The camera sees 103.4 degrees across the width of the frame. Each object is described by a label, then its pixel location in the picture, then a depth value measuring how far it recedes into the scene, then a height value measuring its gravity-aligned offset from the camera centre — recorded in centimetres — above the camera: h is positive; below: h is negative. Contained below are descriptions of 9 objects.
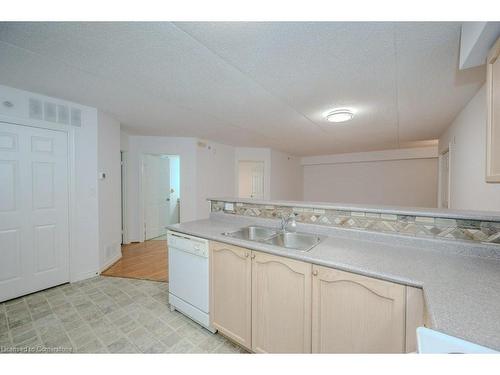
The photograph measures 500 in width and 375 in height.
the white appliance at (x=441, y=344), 55 -45
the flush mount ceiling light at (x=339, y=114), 249 +91
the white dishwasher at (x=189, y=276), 170 -84
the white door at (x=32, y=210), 210 -28
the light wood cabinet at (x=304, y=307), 96 -72
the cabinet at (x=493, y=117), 92 +33
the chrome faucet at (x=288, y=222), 183 -35
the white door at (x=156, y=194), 426 -22
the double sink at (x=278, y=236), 171 -47
